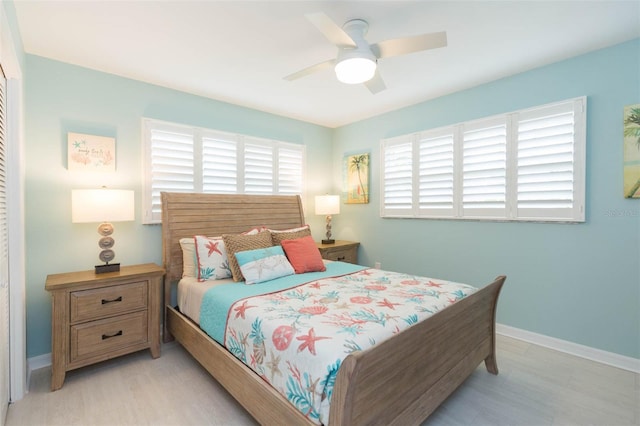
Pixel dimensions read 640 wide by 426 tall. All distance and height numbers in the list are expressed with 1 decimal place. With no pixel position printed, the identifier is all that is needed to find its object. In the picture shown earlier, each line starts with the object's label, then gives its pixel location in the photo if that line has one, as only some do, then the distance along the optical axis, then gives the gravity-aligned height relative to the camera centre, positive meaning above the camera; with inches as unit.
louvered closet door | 69.4 -17.4
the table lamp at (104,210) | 91.7 -1.0
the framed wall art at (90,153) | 102.1 +19.4
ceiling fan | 69.5 +40.9
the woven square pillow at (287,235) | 122.7 -11.4
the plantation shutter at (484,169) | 117.5 +16.7
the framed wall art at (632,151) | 90.1 +18.2
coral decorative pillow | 112.2 -18.4
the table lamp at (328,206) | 167.0 +1.4
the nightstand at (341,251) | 153.8 -22.8
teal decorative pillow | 99.0 -19.6
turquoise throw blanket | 81.4 -25.6
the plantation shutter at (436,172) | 133.0 +17.1
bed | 48.4 -33.7
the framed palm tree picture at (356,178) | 168.6 +17.7
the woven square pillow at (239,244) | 102.7 -13.5
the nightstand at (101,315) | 85.1 -34.0
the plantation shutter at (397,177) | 148.4 +16.5
